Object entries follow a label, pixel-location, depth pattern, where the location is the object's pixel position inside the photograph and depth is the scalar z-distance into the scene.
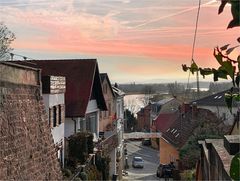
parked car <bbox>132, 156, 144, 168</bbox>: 37.77
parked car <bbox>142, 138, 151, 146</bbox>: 55.94
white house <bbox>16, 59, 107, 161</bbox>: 19.03
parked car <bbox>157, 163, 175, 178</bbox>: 28.82
